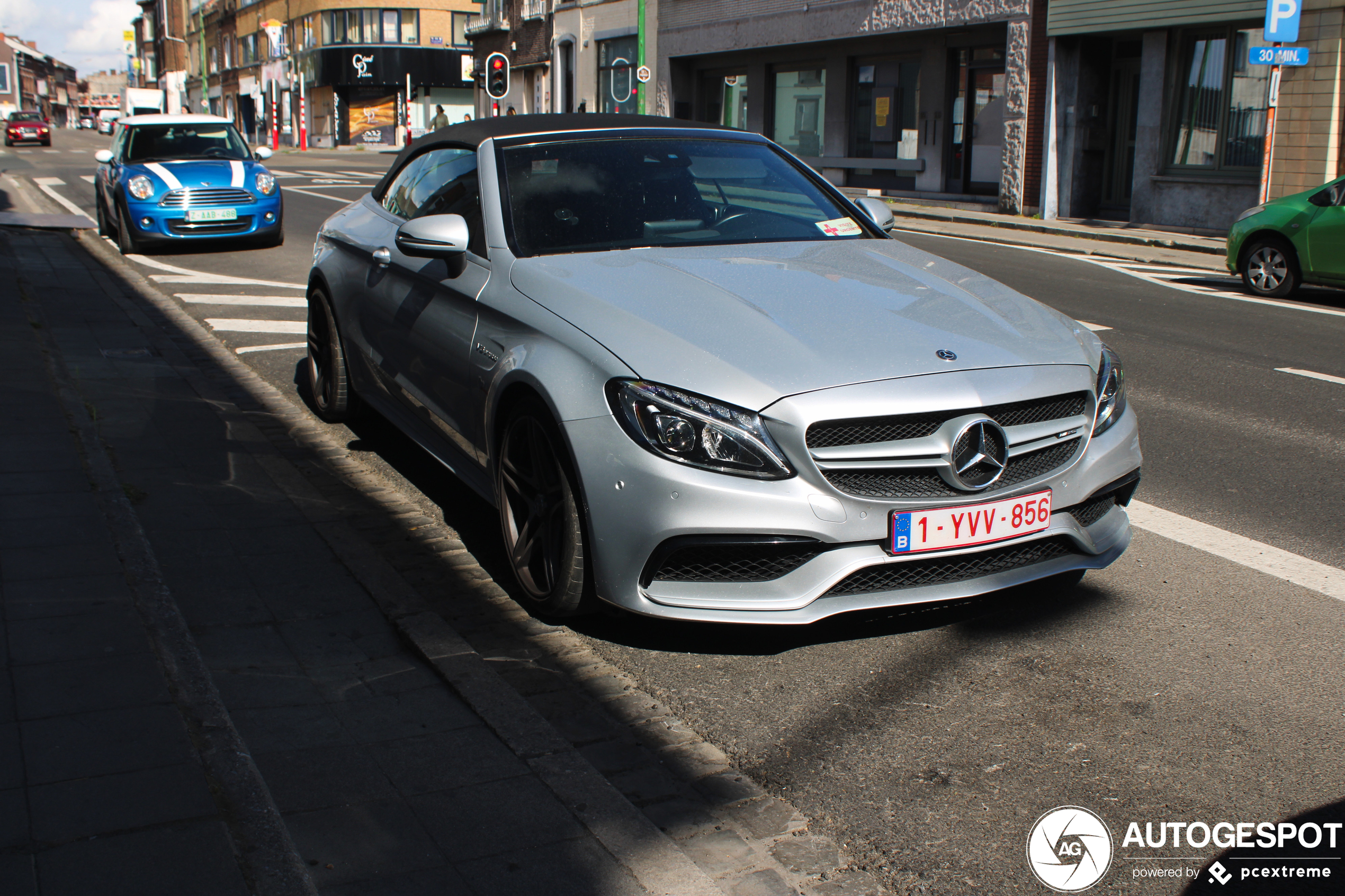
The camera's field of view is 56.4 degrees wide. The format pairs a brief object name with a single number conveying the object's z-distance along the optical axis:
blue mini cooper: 14.35
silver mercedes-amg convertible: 3.37
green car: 12.09
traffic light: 28.22
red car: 59.94
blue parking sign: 16.36
